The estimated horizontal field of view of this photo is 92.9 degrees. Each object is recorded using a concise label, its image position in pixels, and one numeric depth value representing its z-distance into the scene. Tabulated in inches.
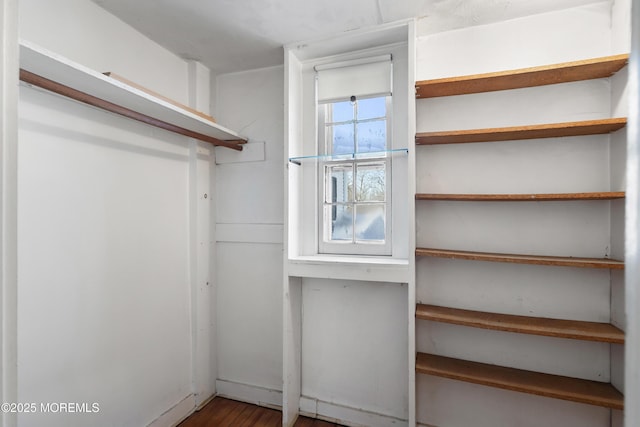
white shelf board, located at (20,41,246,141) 44.2
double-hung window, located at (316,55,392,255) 79.6
